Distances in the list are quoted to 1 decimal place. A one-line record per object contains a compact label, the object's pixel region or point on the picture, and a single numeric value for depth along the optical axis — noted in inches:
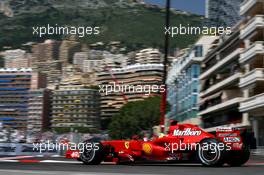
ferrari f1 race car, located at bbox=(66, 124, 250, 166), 488.7
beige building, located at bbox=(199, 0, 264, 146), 1796.3
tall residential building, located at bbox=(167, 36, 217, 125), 3393.2
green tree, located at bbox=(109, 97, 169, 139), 3464.6
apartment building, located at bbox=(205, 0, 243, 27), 4653.1
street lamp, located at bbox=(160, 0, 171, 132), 786.8
